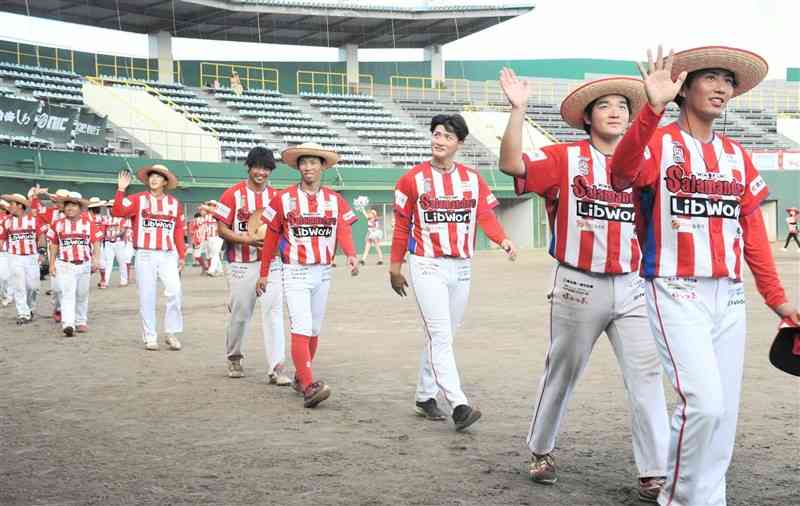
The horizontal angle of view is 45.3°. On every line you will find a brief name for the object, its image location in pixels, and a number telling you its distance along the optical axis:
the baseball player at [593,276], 4.79
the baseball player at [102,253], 22.53
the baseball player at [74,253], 13.37
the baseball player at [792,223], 33.62
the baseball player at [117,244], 24.48
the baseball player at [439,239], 6.60
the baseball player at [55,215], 13.84
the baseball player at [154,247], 11.34
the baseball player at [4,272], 16.62
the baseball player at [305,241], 7.71
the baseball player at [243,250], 8.92
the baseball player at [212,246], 27.61
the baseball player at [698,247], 3.86
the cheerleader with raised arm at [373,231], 33.34
